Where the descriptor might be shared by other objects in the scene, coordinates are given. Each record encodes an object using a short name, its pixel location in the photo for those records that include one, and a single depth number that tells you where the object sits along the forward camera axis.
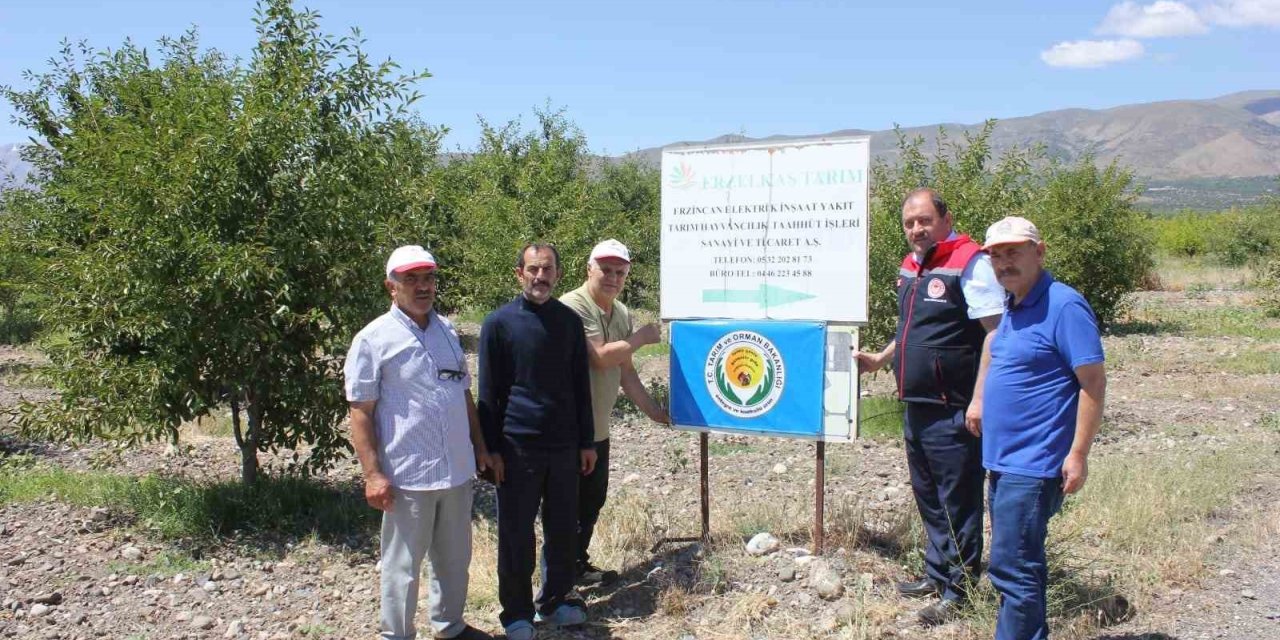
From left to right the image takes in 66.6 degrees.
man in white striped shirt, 4.33
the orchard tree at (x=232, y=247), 6.32
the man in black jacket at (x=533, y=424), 4.68
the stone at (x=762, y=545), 5.74
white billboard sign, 5.36
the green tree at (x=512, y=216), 12.76
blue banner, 5.53
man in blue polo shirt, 3.83
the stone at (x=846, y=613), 4.86
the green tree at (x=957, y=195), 10.10
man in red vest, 4.69
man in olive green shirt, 5.12
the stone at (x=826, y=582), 5.15
